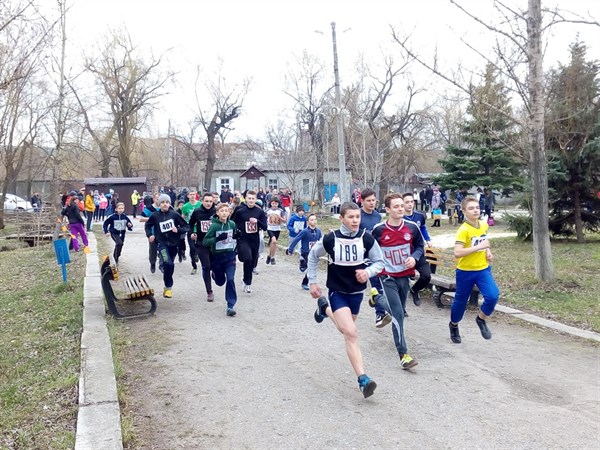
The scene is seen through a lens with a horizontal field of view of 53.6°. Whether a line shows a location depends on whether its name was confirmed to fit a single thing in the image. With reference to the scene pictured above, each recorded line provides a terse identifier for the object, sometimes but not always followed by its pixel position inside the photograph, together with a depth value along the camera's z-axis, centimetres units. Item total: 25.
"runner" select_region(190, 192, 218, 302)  1008
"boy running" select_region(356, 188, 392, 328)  620
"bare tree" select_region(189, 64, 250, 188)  5419
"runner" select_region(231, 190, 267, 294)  1055
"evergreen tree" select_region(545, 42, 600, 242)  1499
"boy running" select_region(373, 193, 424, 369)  673
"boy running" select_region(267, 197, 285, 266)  1423
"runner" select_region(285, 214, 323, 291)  1234
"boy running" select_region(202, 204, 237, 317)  906
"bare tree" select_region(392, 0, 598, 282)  1026
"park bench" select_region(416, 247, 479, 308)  967
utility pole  2059
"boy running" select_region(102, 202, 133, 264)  1414
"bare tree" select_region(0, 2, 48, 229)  877
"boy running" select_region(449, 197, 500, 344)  692
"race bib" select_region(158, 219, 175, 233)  1069
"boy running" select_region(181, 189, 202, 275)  1343
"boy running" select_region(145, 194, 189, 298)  1047
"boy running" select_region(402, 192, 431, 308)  721
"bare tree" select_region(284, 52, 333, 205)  3700
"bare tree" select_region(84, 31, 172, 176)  4881
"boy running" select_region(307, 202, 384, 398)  577
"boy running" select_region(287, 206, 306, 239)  1424
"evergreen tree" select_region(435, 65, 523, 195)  2695
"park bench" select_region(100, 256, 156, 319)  883
